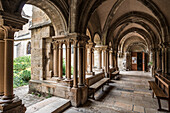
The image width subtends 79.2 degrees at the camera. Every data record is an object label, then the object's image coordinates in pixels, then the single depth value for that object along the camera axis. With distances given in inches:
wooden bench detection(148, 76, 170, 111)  107.6
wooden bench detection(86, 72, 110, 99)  139.9
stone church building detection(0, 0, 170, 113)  72.2
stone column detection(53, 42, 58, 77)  138.5
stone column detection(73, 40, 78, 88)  121.8
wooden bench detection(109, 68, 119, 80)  265.1
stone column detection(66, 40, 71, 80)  126.7
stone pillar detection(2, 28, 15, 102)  71.4
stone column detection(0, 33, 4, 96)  77.2
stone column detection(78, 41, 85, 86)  126.7
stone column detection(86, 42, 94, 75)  189.5
